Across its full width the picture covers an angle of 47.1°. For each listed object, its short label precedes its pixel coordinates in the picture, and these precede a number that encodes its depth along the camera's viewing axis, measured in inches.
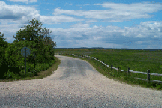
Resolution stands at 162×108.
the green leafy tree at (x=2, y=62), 774.5
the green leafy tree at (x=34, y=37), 1096.7
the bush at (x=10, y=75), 732.3
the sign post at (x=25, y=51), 808.2
